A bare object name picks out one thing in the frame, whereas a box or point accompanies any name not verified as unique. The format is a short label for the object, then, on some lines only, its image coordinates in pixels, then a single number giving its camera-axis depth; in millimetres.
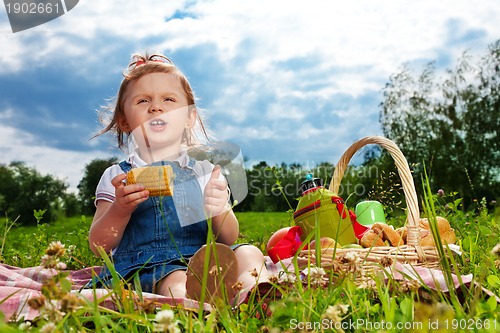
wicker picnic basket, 2061
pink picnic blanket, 1746
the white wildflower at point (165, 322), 996
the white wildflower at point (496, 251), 1244
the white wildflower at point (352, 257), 1467
